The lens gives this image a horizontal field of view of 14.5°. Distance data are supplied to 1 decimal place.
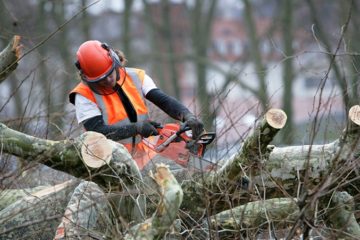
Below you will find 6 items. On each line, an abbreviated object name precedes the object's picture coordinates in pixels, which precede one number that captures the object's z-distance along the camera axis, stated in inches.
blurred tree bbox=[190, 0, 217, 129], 1983.4
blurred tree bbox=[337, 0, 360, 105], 1388.7
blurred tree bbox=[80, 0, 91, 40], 1724.4
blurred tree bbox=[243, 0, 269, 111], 1805.8
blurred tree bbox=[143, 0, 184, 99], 1918.6
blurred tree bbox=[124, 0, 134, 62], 1914.9
